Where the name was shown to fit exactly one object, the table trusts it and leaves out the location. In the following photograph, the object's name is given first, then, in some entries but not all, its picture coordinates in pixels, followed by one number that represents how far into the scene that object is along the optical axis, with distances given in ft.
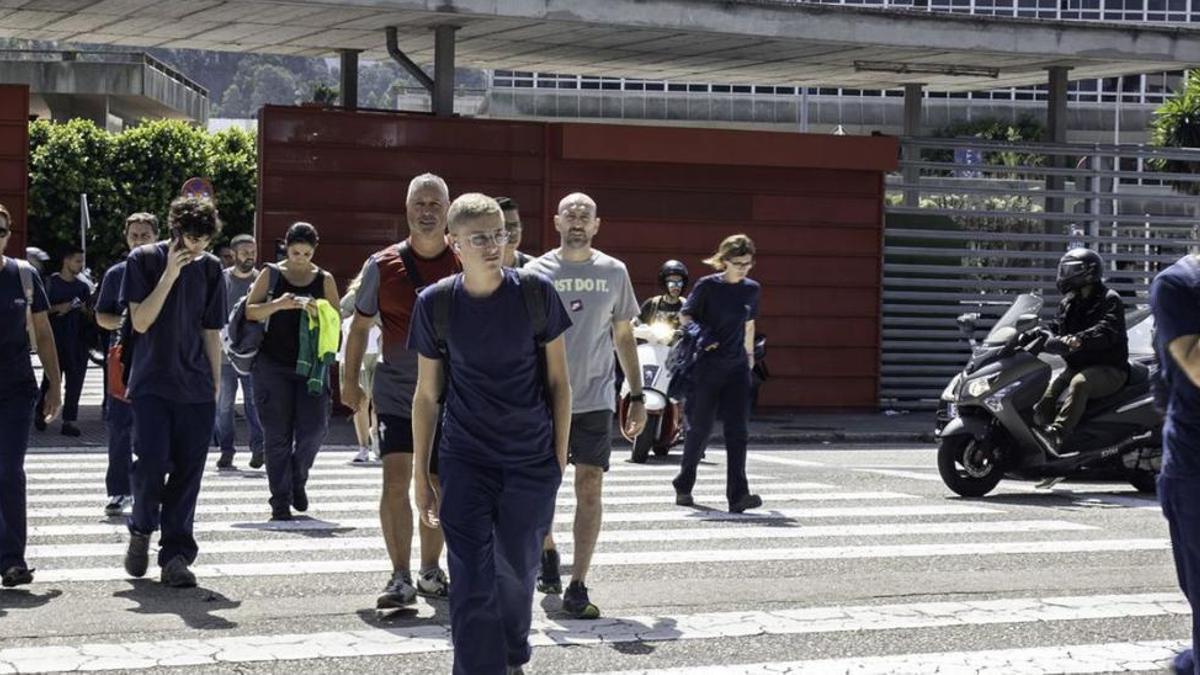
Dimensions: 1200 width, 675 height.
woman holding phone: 38.86
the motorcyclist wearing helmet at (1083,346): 44.68
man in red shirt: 28.35
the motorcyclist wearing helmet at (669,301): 59.88
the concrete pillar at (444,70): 72.74
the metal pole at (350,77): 78.79
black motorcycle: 44.96
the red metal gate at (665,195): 70.13
